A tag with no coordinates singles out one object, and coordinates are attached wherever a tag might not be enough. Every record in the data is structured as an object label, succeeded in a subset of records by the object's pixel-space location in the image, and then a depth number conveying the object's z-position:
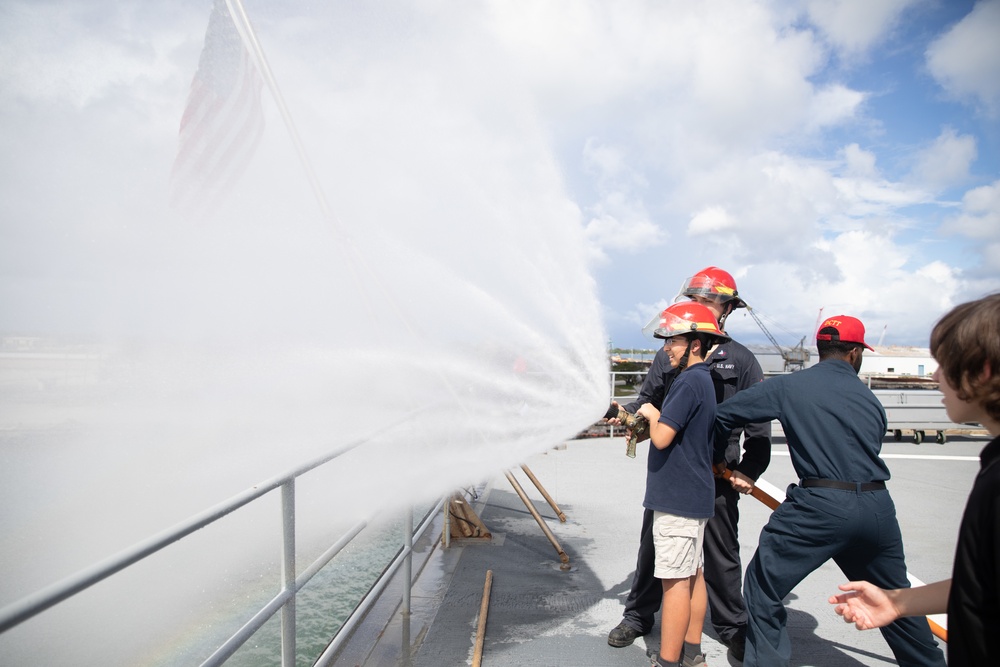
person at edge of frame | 1.28
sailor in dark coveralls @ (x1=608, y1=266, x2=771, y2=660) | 3.59
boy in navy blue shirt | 3.15
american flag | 5.09
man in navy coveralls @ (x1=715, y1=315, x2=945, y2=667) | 2.84
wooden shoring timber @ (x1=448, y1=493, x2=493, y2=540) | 5.69
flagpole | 4.79
